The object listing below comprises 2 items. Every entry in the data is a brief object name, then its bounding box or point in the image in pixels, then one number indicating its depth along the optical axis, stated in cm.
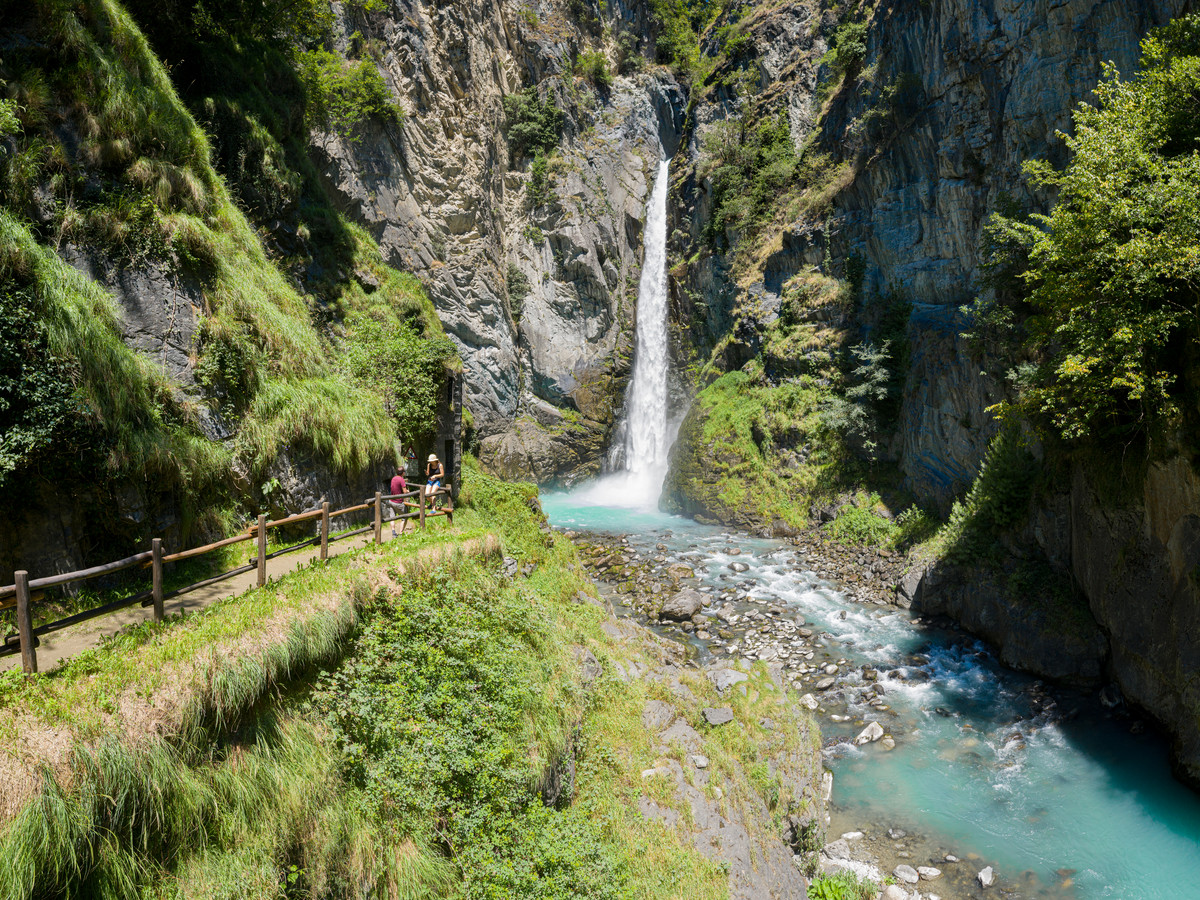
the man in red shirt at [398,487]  1276
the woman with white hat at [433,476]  1342
